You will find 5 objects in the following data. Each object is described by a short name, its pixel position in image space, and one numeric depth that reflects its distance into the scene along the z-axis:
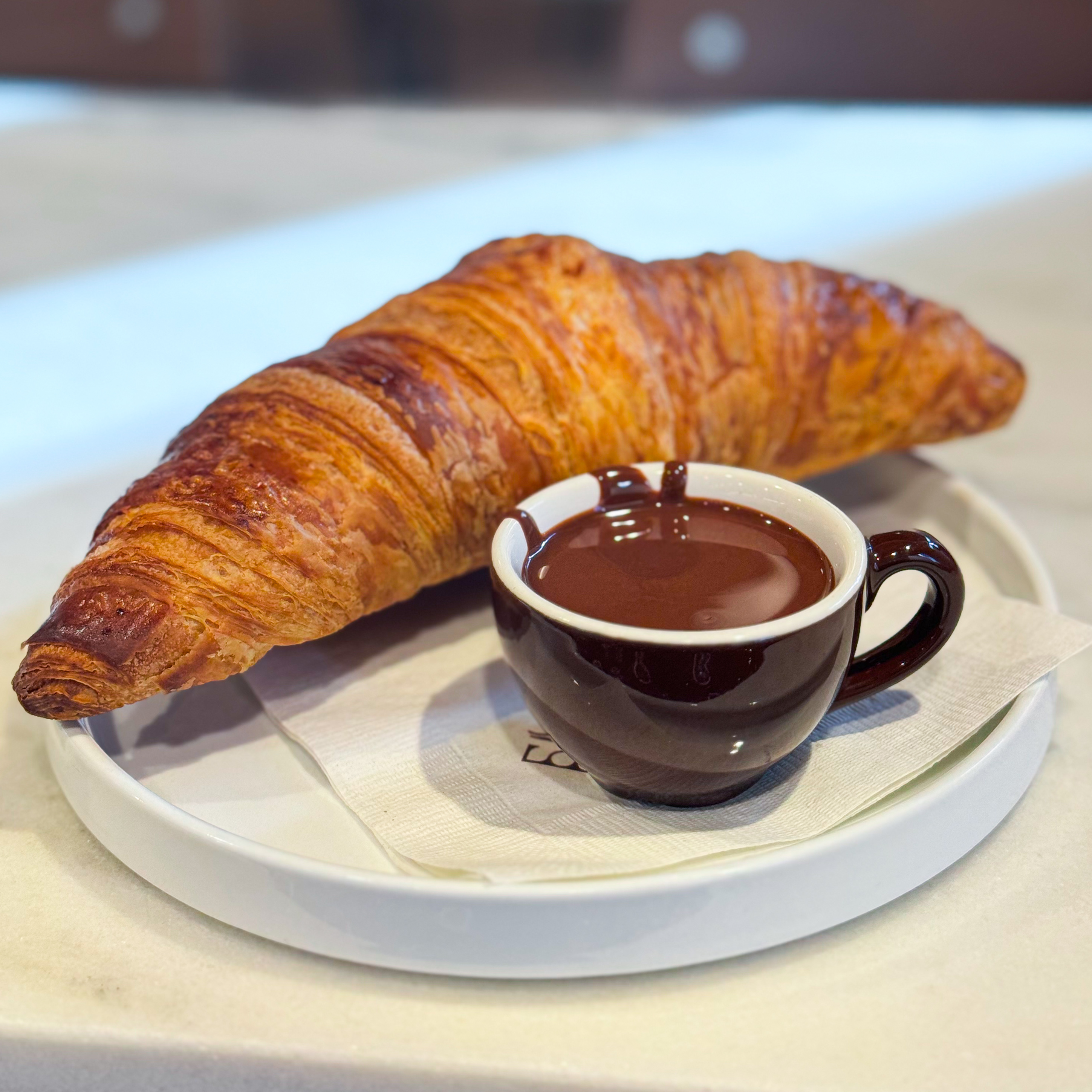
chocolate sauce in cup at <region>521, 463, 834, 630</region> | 0.24
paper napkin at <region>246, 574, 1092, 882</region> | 0.24
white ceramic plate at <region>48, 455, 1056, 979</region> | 0.21
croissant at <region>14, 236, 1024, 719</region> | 0.26
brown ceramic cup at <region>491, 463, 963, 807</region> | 0.22
